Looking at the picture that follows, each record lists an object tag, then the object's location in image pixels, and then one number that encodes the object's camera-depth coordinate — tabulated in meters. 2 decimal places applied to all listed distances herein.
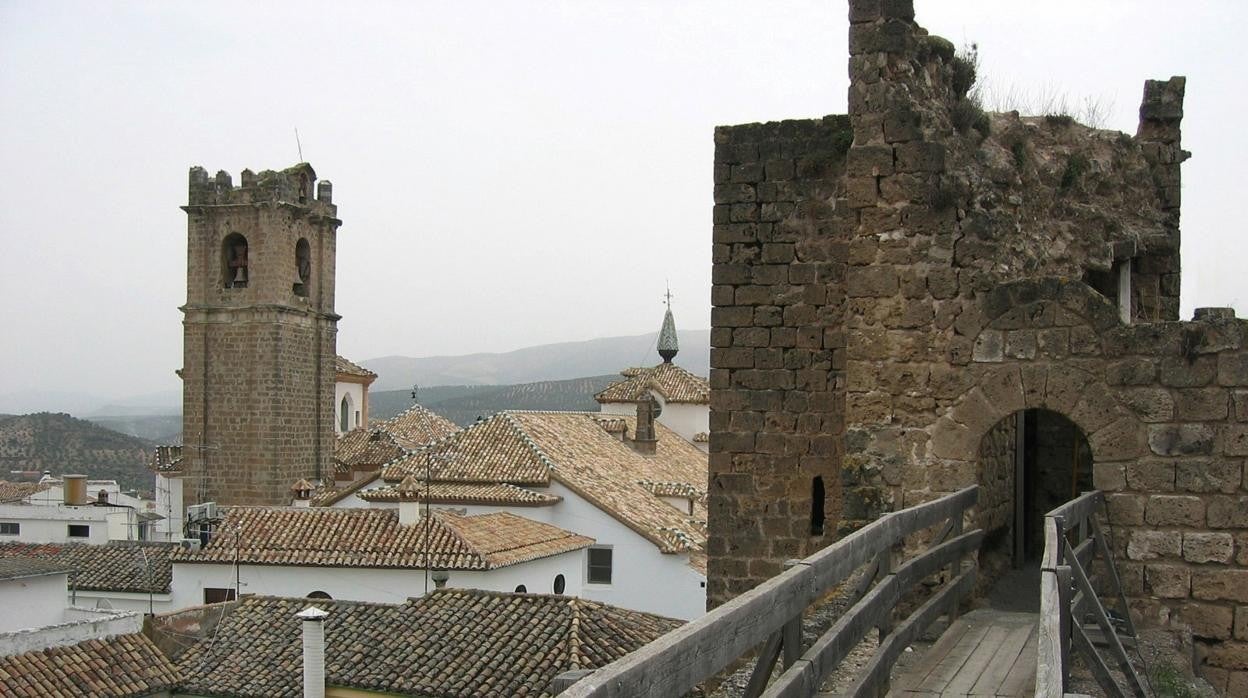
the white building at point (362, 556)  27.14
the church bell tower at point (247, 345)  39.41
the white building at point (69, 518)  41.44
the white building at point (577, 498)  31.64
